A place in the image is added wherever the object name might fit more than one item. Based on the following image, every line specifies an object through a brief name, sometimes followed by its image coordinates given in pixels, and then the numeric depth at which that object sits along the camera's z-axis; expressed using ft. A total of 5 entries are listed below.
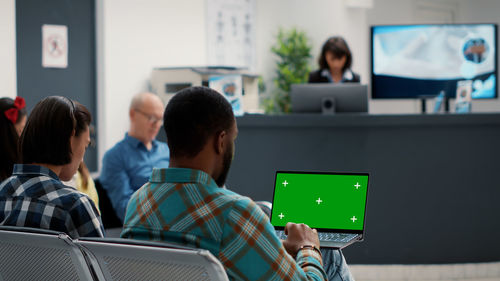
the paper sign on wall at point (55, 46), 16.06
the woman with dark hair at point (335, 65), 16.37
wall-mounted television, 24.22
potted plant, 23.18
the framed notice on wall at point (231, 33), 21.24
